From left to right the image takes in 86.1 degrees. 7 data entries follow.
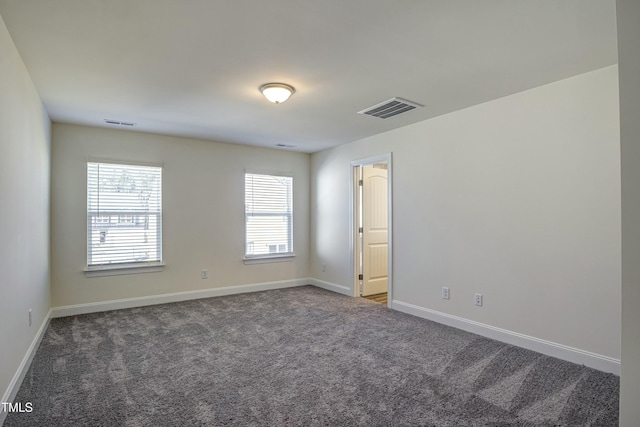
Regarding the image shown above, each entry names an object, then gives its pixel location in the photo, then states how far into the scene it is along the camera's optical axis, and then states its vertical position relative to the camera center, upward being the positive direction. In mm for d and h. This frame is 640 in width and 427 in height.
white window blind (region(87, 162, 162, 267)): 4438 +99
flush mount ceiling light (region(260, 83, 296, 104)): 3000 +1146
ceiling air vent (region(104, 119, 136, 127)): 4191 +1230
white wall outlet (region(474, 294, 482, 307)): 3547 -853
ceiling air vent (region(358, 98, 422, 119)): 3494 +1191
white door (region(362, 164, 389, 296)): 5363 -172
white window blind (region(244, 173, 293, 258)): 5617 +85
